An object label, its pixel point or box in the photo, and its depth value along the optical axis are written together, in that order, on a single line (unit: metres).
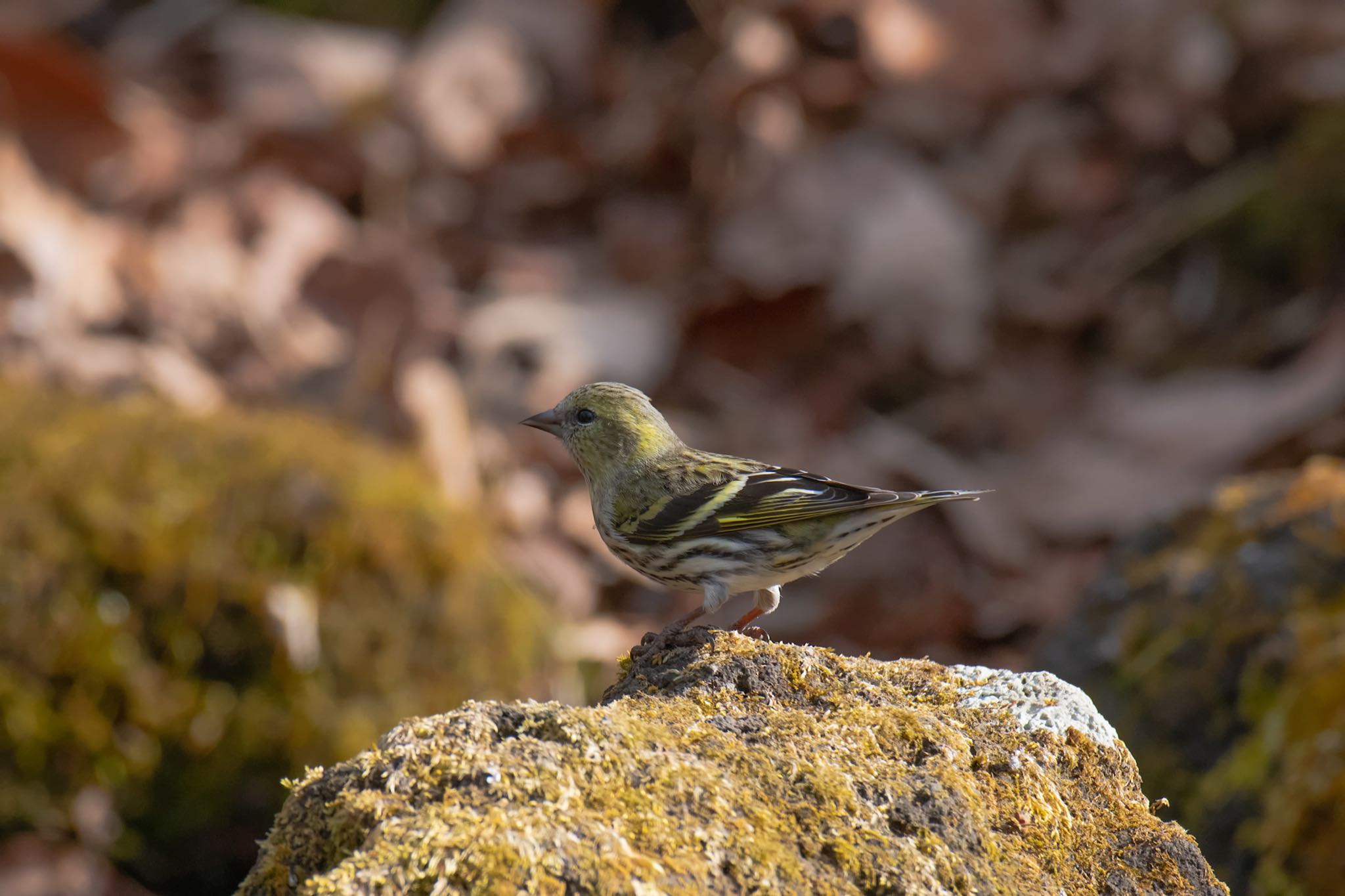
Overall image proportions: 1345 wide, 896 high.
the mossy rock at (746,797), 3.94
